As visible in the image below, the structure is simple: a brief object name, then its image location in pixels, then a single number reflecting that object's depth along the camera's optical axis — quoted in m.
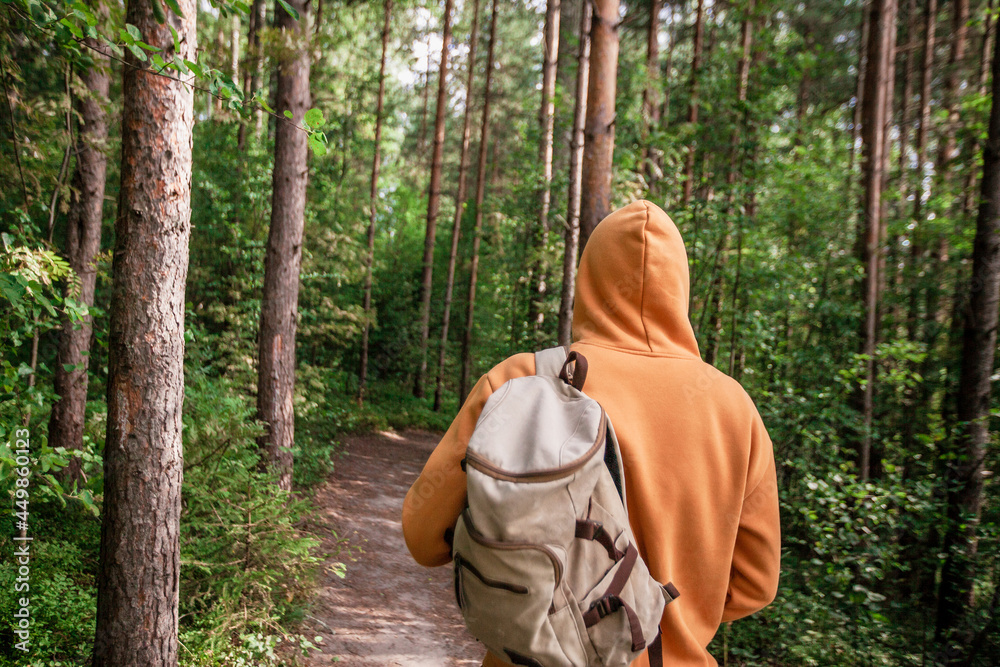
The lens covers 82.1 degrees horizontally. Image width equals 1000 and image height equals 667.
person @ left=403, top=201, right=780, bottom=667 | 1.50
